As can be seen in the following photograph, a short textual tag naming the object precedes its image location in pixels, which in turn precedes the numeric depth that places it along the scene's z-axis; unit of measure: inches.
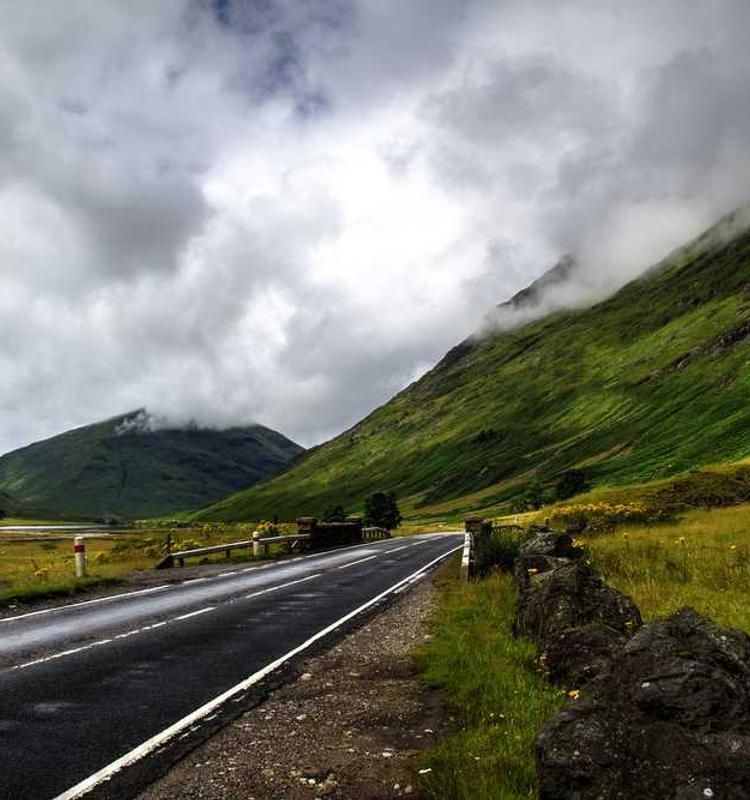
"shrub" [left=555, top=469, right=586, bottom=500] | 5049.2
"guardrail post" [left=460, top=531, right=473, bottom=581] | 818.2
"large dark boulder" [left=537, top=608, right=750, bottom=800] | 182.4
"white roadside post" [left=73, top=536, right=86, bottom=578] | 952.9
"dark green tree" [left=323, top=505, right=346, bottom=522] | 3538.4
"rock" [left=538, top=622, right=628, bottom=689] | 324.8
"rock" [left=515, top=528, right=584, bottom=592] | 543.6
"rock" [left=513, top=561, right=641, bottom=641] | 385.1
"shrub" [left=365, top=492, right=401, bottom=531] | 4212.6
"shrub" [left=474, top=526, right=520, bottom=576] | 864.3
